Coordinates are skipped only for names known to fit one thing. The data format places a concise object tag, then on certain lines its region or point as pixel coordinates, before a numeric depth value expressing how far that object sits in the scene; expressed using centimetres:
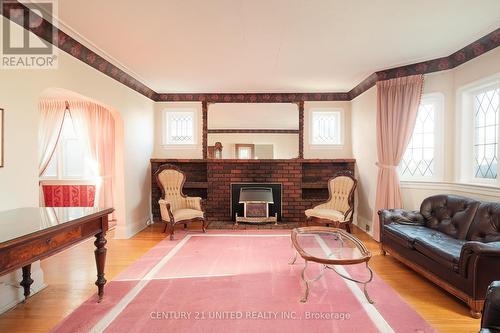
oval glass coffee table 230
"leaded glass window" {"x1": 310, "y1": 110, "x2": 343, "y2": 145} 556
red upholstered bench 520
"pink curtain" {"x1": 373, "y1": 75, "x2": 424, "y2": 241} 385
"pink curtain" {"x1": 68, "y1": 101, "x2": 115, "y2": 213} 515
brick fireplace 539
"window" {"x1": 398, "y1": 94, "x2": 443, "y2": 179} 380
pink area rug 200
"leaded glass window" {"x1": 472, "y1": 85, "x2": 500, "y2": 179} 309
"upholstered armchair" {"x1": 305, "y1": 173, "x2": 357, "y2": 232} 432
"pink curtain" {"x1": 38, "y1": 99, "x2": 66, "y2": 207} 509
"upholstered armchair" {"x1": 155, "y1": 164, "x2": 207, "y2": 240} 448
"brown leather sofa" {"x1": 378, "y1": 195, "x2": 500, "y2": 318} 208
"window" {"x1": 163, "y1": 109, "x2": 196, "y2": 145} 562
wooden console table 152
